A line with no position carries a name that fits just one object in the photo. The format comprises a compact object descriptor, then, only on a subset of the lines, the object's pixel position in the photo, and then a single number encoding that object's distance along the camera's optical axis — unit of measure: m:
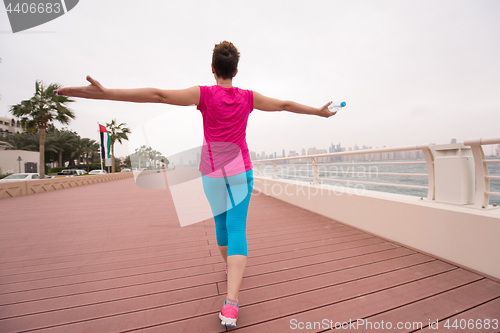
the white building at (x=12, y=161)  31.33
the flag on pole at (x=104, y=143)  19.39
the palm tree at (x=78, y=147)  46.48
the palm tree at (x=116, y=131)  30.53
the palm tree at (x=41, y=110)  13.20
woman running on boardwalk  1.23
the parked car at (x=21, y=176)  15.19
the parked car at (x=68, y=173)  29.44
